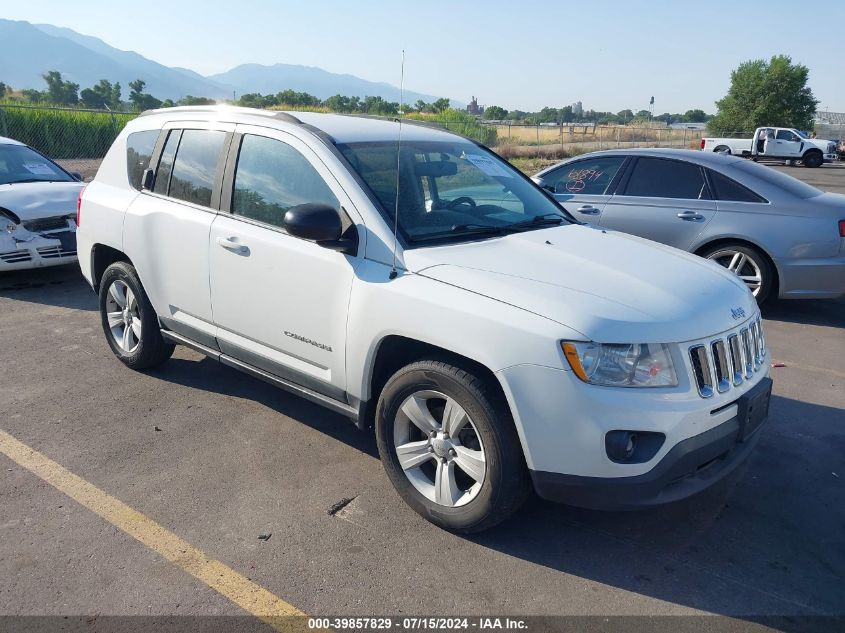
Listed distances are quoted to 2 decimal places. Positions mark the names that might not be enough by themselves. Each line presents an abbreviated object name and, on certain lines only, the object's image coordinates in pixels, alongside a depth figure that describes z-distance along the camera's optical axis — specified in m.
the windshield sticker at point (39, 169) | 8.70
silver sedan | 6.64
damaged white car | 7.50
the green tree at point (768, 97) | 49.22
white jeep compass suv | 2.80
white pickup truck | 33.88
